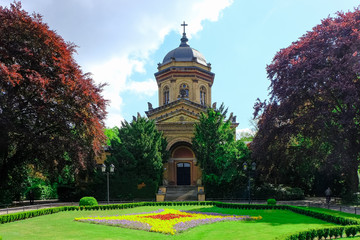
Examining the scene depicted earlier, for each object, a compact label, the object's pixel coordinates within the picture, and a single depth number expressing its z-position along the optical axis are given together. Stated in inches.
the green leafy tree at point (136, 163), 1315.2
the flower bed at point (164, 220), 601.2
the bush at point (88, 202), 995.3
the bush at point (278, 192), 1273.4
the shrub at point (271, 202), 990.5
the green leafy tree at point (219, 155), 1279.5
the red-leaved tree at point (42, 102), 853.2
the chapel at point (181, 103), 1507.1
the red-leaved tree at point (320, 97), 894.4
